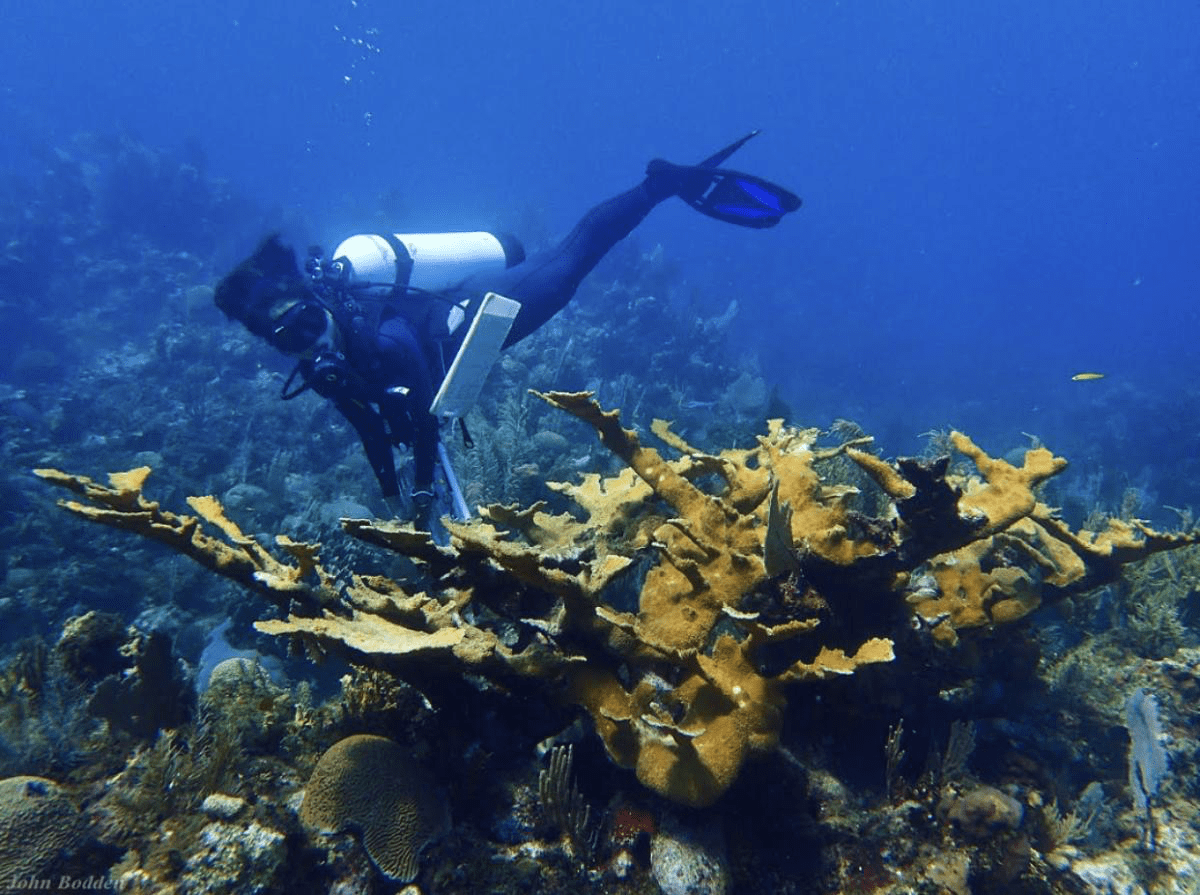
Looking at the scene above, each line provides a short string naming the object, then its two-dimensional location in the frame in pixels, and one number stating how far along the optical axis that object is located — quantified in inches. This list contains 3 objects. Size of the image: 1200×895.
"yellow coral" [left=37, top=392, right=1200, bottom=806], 90.7
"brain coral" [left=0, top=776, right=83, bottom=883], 86.0
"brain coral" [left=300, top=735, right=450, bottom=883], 93.5
